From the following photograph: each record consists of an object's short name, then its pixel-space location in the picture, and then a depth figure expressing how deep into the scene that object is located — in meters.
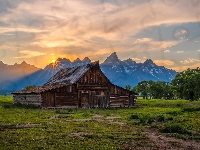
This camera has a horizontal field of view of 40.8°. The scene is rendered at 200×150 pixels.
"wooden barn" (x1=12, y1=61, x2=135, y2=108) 48.63
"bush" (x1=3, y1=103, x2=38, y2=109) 46.52
